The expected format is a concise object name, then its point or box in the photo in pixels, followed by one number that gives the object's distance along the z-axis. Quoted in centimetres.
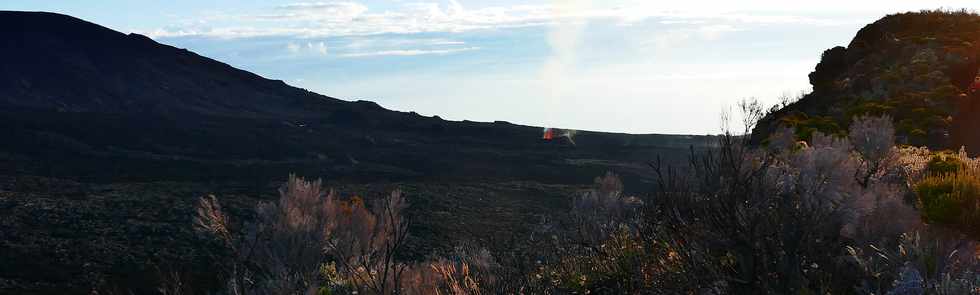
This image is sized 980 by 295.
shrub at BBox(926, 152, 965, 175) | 966
